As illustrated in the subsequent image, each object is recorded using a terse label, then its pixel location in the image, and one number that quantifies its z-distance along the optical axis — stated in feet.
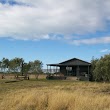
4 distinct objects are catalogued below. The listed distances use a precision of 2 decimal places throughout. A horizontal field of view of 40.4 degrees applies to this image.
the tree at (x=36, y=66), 119.89
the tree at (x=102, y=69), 86.66
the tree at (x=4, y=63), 139.48
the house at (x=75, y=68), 104.47
